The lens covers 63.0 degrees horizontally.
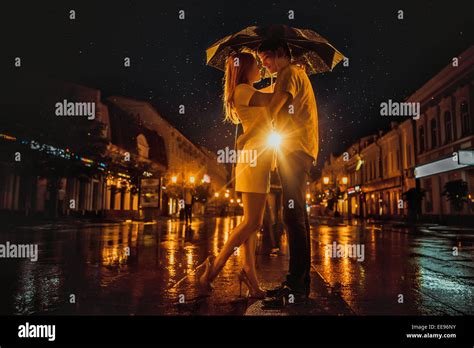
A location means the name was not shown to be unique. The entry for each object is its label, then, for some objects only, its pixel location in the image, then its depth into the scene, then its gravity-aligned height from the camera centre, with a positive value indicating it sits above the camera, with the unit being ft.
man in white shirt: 10.34 +1.60
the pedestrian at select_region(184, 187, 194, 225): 62.00 +1.64
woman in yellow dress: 10.62 +1.16
